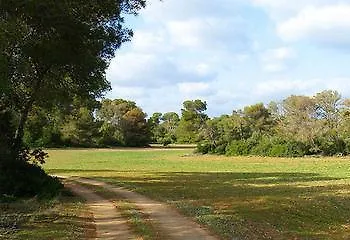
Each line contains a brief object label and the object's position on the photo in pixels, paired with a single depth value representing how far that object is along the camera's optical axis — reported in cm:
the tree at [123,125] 12912
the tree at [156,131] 14360
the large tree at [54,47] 1673
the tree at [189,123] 13884
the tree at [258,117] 10744
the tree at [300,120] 8281
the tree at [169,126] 14875
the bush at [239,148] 8881
